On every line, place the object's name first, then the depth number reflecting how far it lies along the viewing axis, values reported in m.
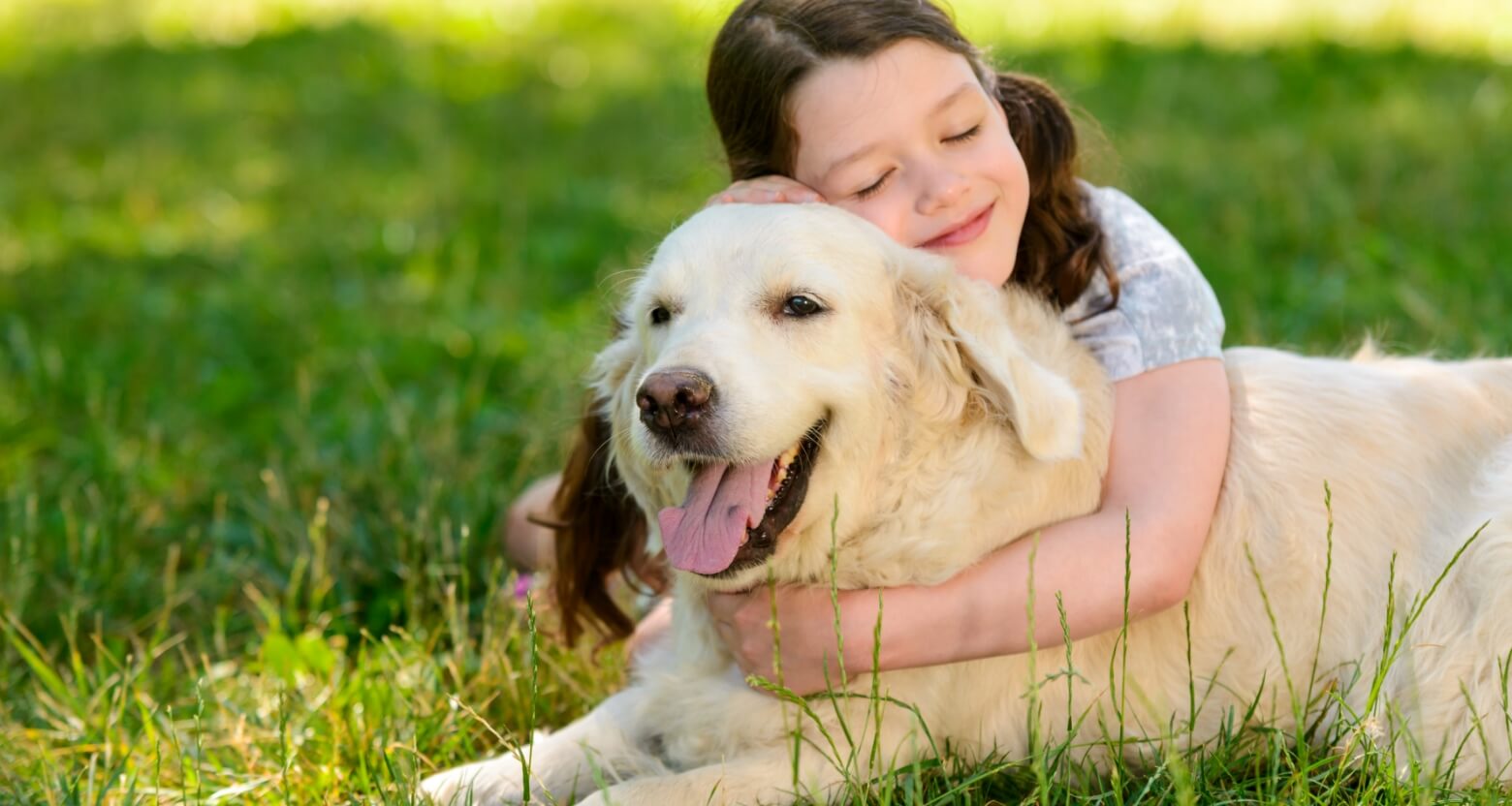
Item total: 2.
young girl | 2.79
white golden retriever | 2.69
